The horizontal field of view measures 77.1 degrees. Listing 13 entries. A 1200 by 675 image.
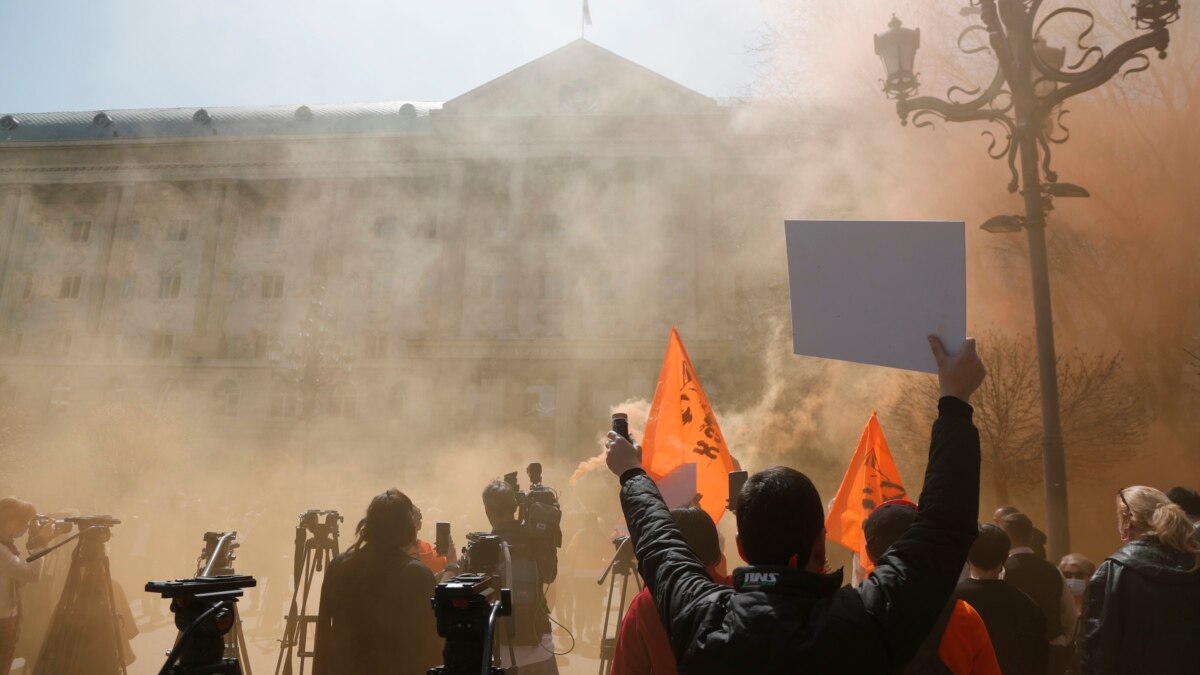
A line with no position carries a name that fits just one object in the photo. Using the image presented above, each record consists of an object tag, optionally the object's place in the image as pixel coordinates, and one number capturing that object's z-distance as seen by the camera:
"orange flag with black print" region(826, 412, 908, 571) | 4.48
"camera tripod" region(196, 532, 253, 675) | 3.90
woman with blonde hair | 2.85
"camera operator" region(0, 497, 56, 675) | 4.66
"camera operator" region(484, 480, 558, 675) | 4.34
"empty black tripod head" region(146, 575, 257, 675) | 1.94
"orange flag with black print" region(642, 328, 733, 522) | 4.57
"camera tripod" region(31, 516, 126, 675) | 5.01
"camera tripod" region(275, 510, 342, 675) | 4.86
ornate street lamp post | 5.28
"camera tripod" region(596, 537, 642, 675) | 4.23
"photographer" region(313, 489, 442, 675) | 3.15
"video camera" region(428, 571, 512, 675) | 1.92
